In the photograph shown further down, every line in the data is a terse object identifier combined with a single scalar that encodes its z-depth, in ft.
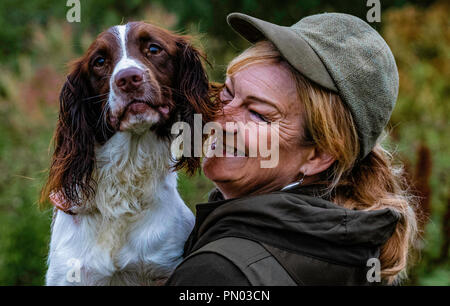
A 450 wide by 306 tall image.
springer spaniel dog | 5.96
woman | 5.45
